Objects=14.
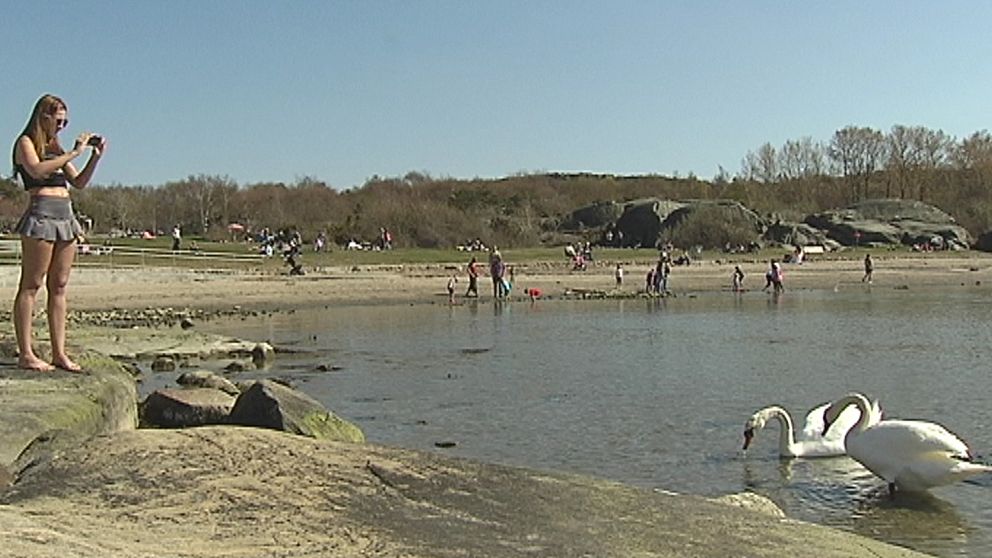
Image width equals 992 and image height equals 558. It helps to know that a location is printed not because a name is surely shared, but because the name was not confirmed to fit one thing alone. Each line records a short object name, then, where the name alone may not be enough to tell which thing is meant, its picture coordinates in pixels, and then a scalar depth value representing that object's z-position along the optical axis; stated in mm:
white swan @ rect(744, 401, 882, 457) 13430
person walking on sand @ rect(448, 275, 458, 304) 43094
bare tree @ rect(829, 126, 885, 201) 107812
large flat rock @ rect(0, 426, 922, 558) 5066
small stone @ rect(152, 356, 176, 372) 21312
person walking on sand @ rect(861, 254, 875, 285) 53350
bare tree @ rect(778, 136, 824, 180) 113375
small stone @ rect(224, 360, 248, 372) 21800
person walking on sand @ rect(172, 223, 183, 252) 55559
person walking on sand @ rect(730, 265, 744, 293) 49000
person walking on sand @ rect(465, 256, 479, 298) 44281
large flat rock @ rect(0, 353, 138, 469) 6695
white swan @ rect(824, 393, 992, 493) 11070
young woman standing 7695
